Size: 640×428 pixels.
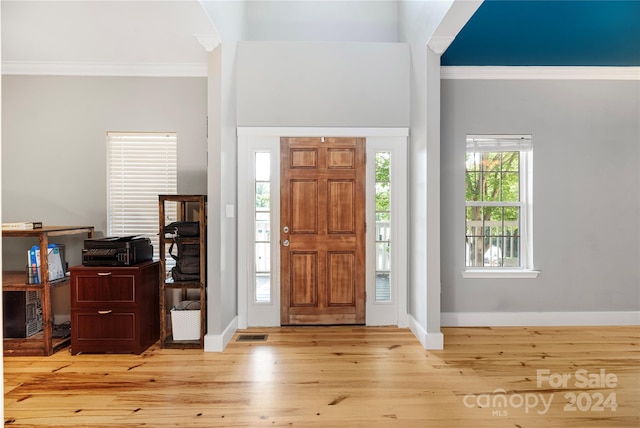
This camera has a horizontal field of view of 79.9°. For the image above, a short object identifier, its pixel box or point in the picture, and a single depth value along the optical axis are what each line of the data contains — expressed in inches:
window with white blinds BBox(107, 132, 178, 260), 165.2
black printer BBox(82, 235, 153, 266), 136.2
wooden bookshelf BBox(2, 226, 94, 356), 134.4
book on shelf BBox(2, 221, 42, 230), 136.4
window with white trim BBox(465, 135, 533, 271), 169.0
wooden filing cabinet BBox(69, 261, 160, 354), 134.3
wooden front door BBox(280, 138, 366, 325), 164.4
